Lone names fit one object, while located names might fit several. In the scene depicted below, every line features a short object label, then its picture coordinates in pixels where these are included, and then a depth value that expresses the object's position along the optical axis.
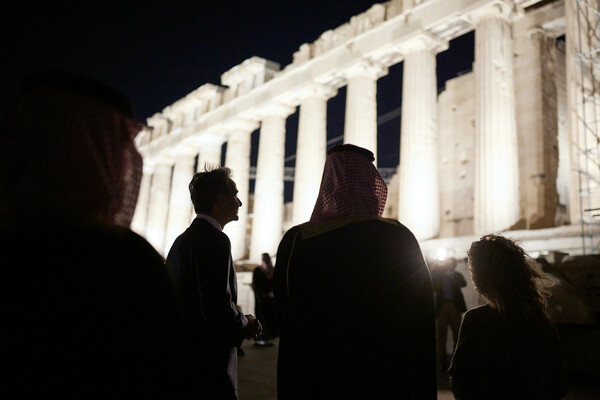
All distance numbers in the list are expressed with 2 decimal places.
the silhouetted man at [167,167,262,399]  3.35
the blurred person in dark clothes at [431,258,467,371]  9.34
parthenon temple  14.31
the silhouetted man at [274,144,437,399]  2.48
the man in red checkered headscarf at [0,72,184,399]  1.17
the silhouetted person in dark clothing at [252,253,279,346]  12.45
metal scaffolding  12.98
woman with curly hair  3.27
